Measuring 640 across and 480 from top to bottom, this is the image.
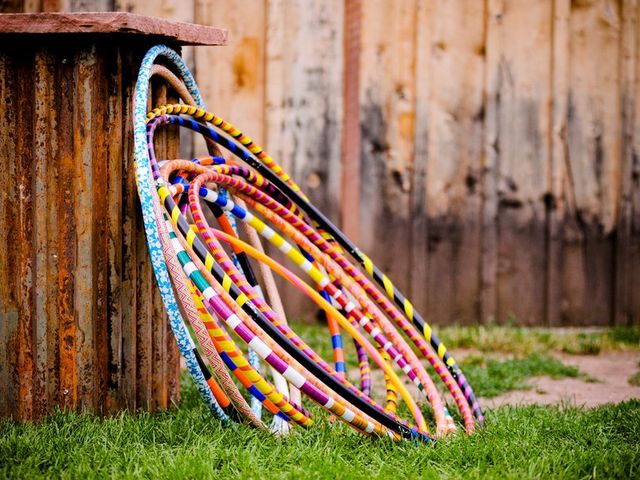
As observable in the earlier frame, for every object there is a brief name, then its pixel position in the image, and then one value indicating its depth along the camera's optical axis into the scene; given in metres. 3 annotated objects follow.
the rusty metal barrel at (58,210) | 3.16
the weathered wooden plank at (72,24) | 3.02
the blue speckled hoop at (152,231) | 3.07
